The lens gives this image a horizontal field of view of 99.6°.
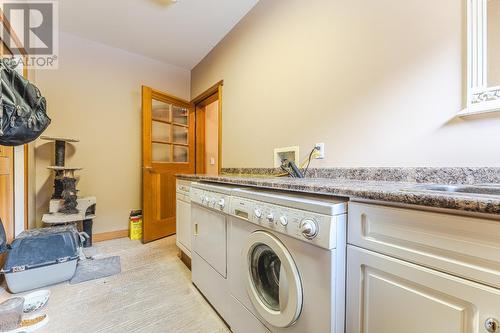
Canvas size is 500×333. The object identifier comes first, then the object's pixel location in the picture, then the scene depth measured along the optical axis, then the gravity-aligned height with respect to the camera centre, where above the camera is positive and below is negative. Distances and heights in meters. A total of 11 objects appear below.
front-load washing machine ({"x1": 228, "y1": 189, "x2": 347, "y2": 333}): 0.75 -0.42
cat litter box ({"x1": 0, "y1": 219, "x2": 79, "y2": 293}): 1.58 -0.76
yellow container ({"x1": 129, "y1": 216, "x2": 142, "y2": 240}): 2.91 -0.88
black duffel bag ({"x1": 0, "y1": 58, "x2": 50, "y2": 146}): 1.14 +0.31
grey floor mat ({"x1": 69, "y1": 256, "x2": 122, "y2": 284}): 1.87 -1.00
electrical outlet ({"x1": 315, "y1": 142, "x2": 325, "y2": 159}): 1.53 +0.11
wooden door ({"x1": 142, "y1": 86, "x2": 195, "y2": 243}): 2.77 +0.17
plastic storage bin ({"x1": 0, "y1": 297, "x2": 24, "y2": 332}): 1.22 -0.90
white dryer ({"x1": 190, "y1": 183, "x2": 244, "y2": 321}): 1.33 -0.55
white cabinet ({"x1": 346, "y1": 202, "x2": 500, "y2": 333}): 0.50 -0.29
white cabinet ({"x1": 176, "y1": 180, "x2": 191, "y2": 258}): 1.97 -0.52
